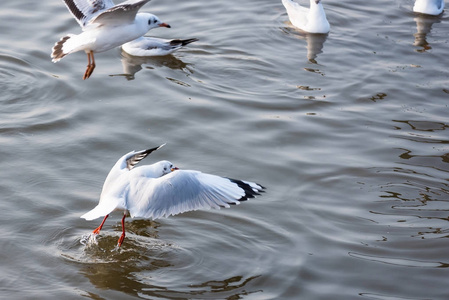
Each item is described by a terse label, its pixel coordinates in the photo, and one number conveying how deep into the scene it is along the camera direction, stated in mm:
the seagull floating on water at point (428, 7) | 13539
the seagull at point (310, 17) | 12789
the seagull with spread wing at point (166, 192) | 7215
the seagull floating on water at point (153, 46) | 11867
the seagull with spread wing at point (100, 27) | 8594
